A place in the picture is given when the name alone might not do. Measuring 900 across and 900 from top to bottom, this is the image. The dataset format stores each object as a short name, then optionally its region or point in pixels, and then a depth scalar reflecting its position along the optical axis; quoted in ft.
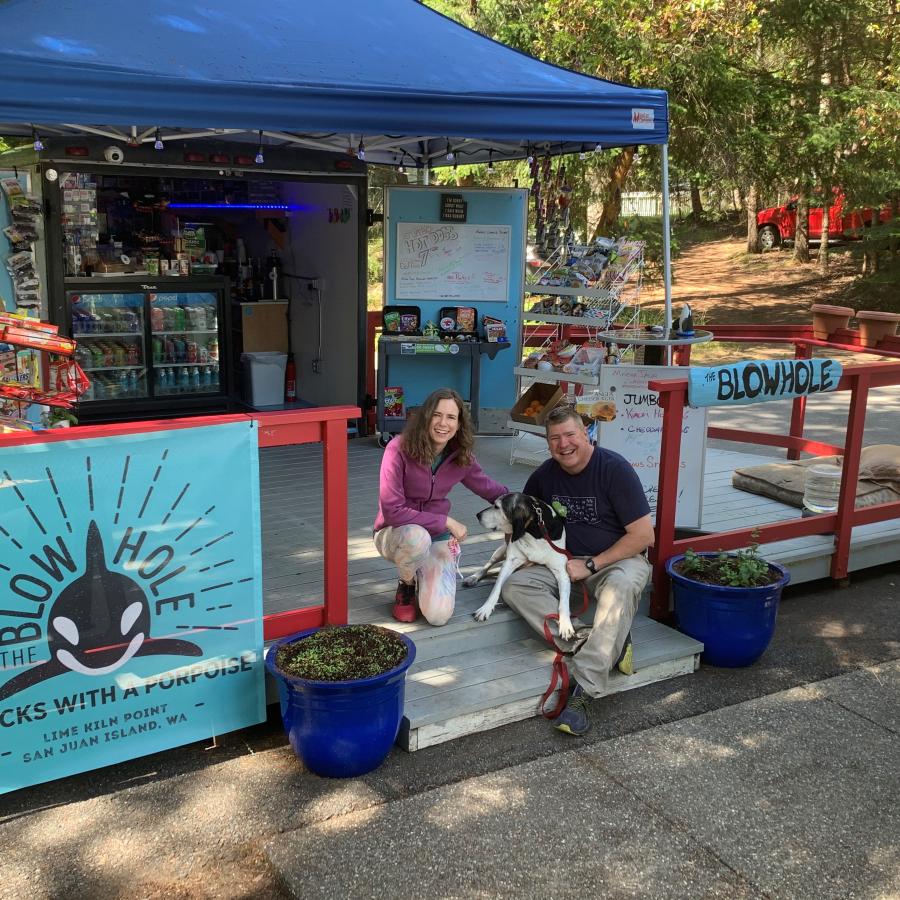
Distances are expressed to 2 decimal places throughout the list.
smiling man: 13.71
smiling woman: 14.08
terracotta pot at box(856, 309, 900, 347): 25.22
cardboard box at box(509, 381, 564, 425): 23.41
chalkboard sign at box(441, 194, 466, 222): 26.40
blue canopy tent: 14.15
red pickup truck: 71.22
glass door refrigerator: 26.89
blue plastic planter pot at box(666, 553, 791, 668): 14.65
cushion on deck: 20.61
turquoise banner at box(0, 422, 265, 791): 10.70
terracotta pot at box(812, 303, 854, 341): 26.07
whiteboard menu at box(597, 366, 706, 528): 18.79
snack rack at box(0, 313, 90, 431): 12.14
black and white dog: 14.20
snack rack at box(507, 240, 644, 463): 22.18
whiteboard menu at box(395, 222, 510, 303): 26.48
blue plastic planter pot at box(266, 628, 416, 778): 11.26
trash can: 30.09
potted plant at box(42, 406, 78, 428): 15.78
